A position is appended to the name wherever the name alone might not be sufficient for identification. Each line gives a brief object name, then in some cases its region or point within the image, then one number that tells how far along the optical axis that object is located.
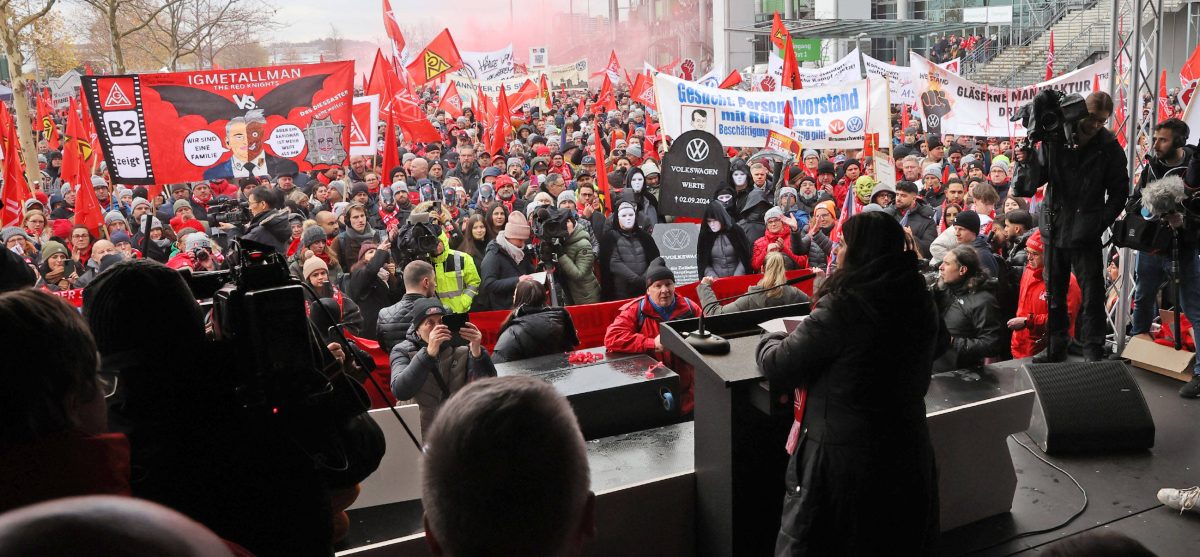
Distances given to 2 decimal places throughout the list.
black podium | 3.00
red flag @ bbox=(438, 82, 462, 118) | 20.20
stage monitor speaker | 4.43
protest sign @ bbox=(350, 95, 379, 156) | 11.16
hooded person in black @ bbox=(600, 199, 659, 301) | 8.20
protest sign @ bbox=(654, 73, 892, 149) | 9.73
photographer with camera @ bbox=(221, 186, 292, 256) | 7.87
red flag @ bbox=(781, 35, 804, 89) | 12.69
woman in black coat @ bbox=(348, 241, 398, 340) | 7.32
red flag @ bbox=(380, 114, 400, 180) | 10.62
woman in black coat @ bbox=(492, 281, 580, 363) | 5.56
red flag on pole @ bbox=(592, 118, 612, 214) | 9.62
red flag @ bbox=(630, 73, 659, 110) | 17.67
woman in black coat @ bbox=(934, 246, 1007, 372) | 5.12
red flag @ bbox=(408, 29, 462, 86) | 16.27
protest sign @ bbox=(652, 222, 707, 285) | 8.16
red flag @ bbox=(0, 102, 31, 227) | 8.68
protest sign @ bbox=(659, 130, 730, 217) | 8.28
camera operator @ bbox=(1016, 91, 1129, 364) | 5.26
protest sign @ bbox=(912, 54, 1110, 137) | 11.39
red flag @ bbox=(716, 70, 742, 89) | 16.69
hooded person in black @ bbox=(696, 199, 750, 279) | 8.25
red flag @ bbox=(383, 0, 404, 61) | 17.31
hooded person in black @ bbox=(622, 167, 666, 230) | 9.41
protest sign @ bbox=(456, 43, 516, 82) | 22.33
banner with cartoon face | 7.82
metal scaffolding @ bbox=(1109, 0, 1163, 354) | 5.79
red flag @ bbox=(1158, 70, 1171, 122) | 14.23
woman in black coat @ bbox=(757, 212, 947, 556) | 2.55
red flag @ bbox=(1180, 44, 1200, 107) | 10.32
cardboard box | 5.36
